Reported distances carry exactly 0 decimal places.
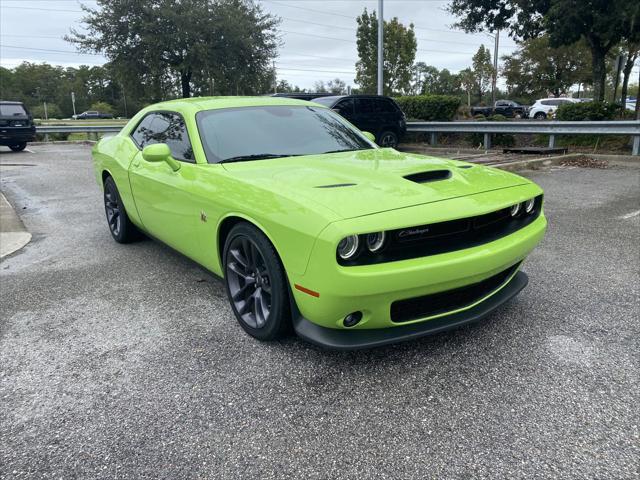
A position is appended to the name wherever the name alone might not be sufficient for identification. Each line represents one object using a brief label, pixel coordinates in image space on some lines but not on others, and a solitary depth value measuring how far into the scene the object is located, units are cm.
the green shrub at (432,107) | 1555
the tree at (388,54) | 4312
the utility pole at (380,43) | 1822
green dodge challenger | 228
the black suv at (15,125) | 1591
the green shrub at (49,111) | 8212
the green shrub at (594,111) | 1295
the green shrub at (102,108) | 8099
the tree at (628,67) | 2827
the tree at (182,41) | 2370
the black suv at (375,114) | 1173
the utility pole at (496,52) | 4047
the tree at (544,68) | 4307
